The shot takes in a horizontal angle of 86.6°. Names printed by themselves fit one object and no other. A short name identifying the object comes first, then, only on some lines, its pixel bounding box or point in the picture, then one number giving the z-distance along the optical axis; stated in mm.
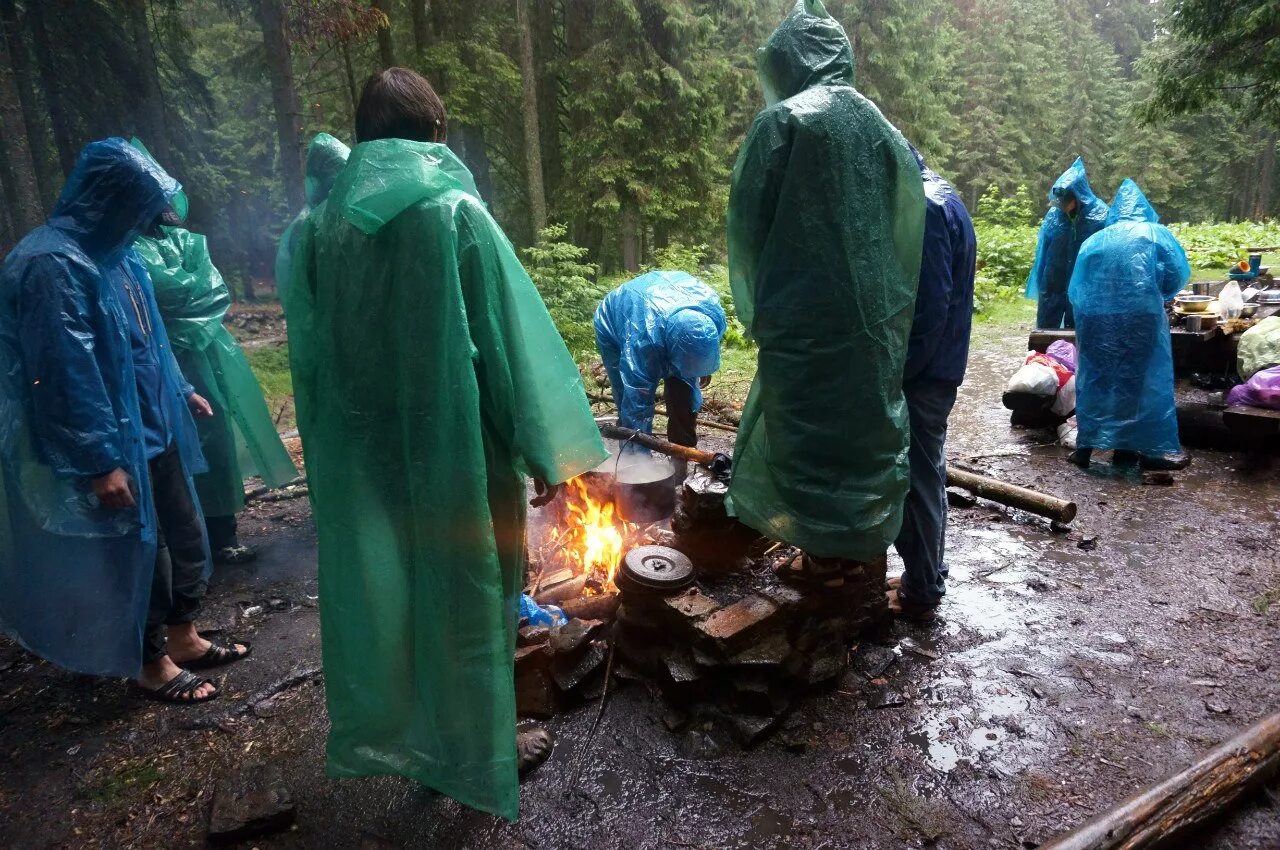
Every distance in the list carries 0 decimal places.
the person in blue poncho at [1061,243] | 7219
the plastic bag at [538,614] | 3449
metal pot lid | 3148
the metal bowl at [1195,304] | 7094
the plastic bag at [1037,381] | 6762
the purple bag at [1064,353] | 7082
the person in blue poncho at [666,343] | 4816
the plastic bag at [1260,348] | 5846
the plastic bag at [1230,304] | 7121
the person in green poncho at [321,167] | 3996
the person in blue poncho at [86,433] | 2750
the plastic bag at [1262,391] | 5574
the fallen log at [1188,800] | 2146
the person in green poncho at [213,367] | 4227
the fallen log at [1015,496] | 4633
